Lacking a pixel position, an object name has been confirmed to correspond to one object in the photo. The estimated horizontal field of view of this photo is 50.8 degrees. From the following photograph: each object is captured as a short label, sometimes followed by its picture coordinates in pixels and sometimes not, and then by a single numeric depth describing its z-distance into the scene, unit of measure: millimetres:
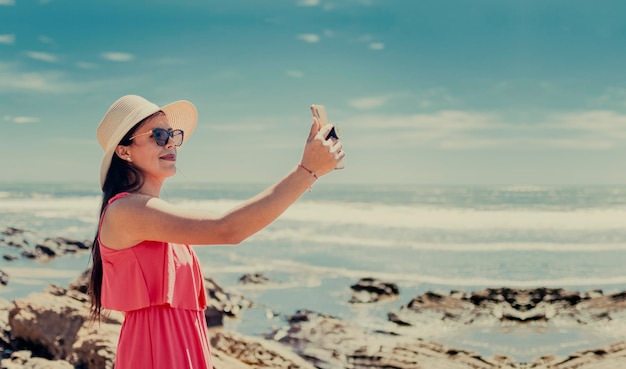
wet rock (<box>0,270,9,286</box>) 15480
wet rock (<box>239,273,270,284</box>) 16719
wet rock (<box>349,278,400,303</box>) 14684
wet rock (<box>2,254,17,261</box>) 20795
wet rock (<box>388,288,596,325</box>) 12086
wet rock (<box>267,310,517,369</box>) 8688
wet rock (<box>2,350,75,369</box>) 6258
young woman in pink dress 2678
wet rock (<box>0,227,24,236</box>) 30491
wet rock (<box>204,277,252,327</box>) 11438
